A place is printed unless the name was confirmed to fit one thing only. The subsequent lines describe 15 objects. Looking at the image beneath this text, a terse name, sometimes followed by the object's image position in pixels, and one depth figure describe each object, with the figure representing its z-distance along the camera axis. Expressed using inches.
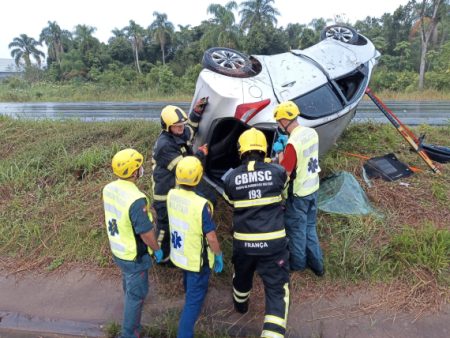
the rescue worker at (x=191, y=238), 105.9
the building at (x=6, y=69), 1849.2
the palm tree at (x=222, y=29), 997.2
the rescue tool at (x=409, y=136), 206.8
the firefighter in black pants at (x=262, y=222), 110.0
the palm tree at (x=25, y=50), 1701.5
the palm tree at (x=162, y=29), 1270.9
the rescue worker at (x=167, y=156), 136.3
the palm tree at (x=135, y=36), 1311.1
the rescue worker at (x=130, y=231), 108.3
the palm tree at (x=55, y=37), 1530.3
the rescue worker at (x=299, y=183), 129.5
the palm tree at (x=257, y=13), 1161.4
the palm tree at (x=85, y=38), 1363.2
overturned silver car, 151.9
